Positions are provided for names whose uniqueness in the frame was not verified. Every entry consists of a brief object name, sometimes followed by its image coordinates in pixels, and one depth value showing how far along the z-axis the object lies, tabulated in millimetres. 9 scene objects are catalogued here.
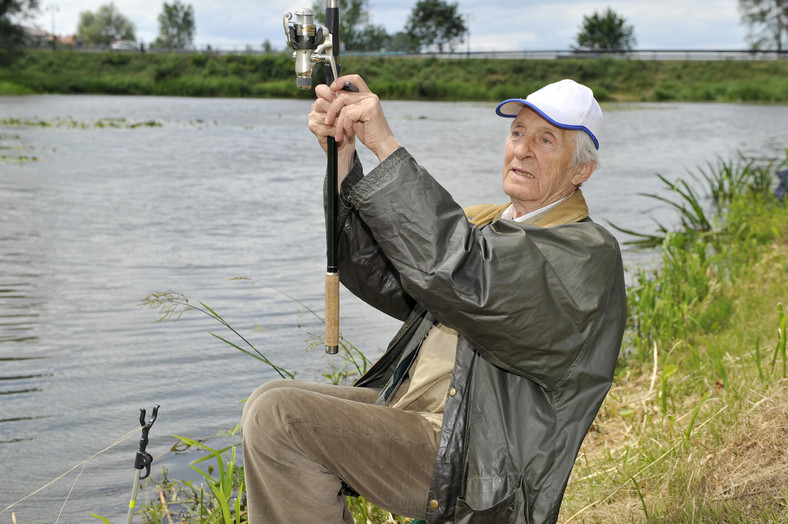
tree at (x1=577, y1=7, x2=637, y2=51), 74750
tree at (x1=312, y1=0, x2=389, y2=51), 77875
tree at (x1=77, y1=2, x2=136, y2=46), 114750
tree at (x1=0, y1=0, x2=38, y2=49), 53750
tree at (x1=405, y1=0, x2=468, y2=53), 86000
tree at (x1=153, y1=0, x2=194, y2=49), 102875
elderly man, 1939
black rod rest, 2258
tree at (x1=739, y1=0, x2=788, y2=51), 68938
